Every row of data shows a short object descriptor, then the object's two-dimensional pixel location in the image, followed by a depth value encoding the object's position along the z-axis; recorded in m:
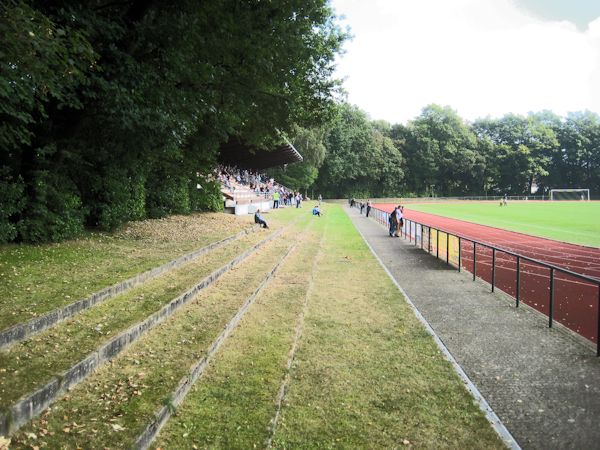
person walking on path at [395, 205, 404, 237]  21.48
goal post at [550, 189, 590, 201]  90.12
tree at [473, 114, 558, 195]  96.19
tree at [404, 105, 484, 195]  95.81
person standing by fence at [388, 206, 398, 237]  21.78
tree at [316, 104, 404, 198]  87.00
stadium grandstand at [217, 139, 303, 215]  30.55
